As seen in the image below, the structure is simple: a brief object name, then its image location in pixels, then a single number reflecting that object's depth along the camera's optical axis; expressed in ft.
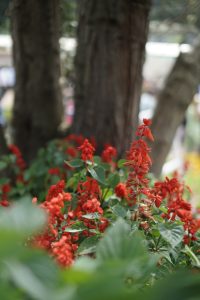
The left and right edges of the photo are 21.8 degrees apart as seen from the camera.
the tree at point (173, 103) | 9.16
